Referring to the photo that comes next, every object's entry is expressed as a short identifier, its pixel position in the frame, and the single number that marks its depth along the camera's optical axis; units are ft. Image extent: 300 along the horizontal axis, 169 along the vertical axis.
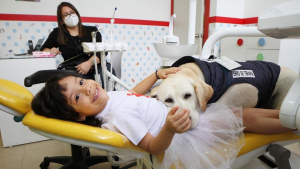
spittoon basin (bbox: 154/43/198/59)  3.93
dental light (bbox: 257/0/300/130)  1.42
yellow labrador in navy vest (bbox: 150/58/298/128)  2.72
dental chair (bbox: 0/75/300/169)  1.98
